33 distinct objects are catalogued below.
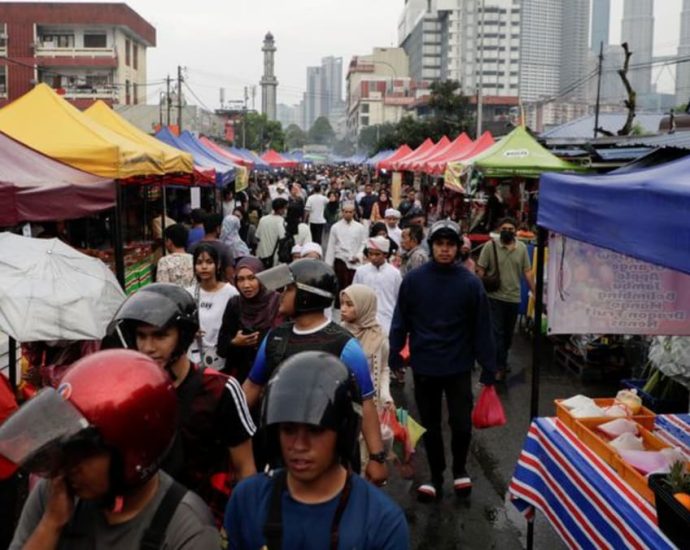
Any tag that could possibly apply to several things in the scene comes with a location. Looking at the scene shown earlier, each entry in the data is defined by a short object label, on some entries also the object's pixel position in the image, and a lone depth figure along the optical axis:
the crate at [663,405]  6.16
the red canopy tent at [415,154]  29.36
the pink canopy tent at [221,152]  22.77
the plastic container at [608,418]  4.73
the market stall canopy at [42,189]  6.20
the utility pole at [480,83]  30.67
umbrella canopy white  4.09
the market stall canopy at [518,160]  12.93
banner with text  4.88
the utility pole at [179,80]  41.30
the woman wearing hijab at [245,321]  5.20
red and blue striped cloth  3.63
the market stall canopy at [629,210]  2.94
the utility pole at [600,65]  30.69
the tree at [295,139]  178.51
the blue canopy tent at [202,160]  17.13
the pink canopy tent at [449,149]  22.69
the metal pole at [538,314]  4.87
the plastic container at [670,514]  3.01
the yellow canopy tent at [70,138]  8.71
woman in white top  5.27
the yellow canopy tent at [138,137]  11.47
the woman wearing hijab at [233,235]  11.84
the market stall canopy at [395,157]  33.72
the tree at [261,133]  89.94
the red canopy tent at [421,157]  25.46
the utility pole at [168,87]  44.09
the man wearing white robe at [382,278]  7.40
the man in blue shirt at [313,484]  2.10
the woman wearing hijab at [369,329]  4.85
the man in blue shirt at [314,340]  3.80
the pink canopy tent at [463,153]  19.05
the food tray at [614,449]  3.79
